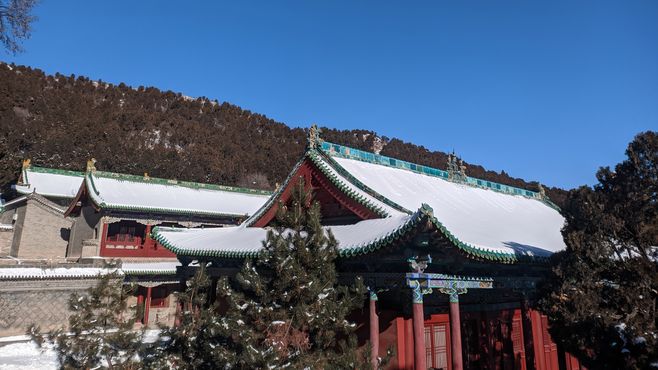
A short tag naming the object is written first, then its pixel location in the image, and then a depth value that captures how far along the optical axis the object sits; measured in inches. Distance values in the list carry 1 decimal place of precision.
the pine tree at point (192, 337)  356.0
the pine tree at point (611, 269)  313.1
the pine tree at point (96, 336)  361.7
